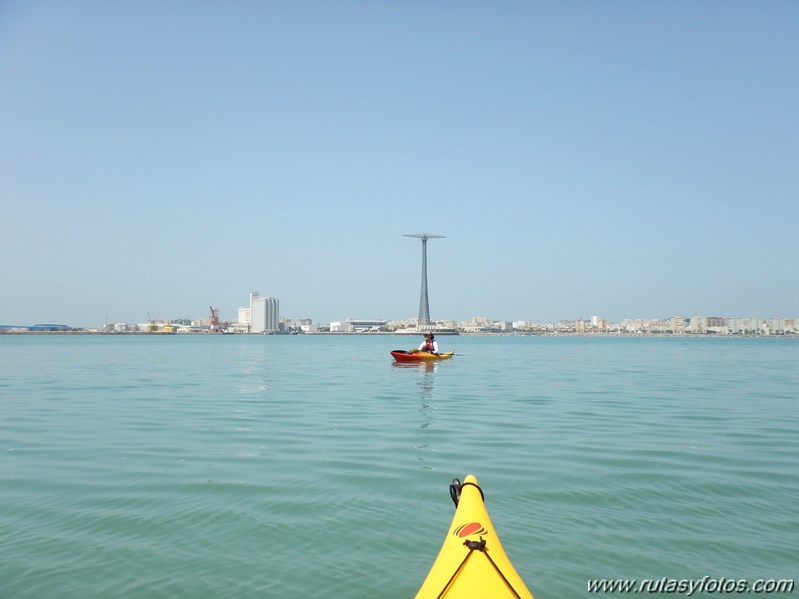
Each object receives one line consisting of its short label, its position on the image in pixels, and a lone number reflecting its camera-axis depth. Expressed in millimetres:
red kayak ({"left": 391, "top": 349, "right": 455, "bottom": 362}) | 39688
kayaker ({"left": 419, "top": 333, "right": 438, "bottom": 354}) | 41141
